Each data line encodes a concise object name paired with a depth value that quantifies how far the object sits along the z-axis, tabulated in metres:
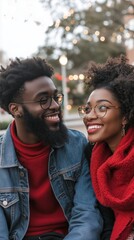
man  2.60
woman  2.34
